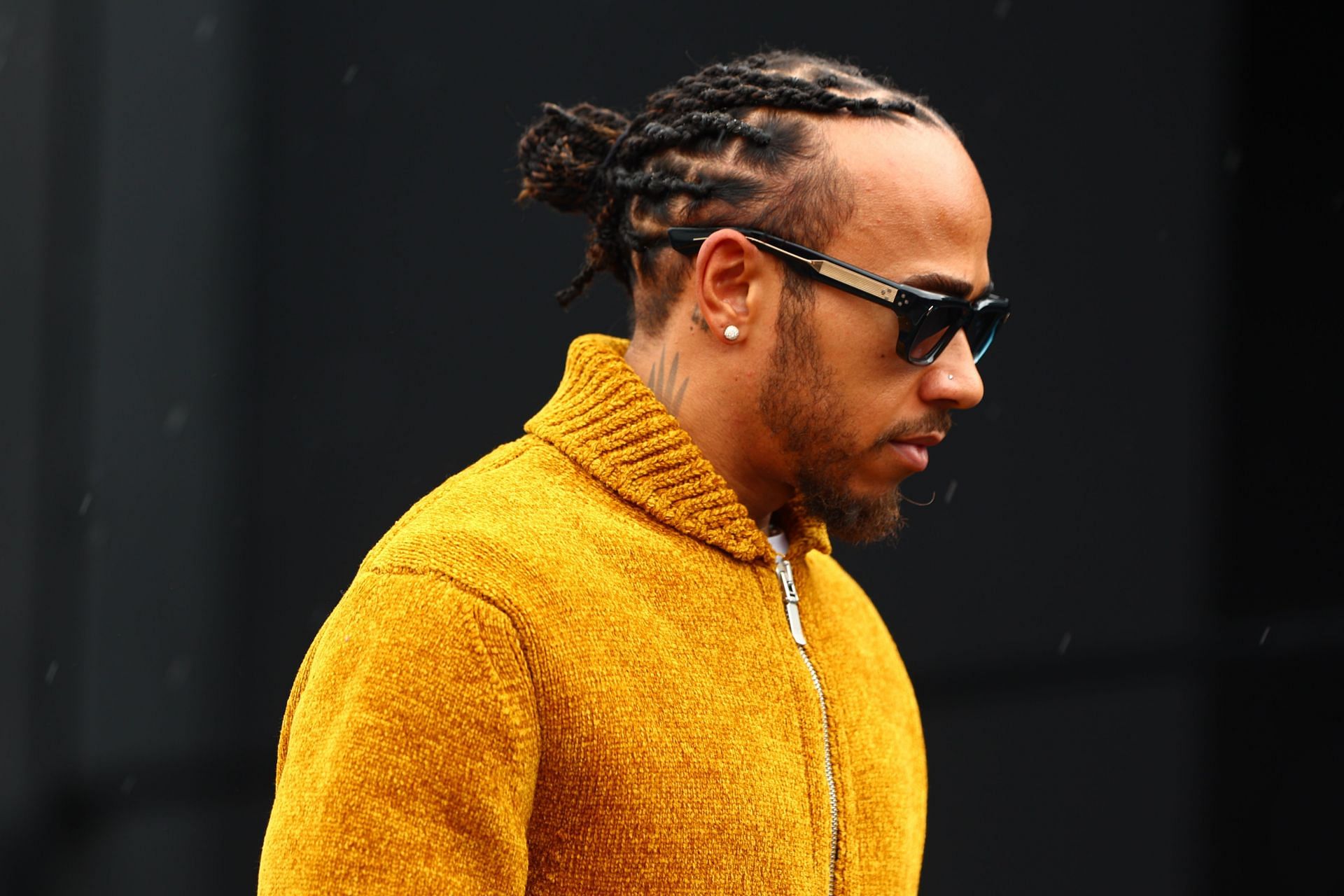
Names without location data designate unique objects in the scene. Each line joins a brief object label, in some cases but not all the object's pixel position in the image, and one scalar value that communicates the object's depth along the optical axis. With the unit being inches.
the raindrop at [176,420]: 256.2
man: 232.5
